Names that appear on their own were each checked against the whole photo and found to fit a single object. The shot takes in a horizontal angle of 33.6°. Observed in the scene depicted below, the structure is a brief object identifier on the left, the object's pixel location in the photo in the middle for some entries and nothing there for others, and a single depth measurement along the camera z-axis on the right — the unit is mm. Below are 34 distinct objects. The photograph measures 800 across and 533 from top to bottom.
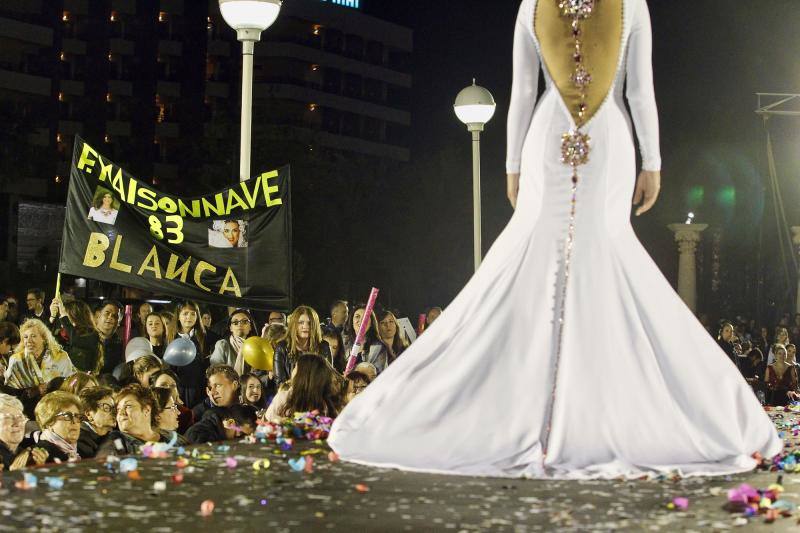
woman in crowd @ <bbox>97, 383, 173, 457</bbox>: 7816
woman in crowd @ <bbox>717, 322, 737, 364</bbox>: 18078
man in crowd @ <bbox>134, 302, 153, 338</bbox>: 14711
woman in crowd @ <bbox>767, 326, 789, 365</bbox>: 20545
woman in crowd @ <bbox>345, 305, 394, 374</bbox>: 13141
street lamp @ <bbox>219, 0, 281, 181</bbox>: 10812
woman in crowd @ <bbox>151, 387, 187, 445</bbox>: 8281
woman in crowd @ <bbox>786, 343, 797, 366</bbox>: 16661
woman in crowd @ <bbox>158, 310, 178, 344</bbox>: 12285
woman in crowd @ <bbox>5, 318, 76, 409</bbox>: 10516
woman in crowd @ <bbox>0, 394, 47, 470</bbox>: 7375
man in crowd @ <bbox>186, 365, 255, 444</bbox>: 8422
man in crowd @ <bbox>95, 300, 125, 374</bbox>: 12258
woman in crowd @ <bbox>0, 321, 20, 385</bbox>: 11992
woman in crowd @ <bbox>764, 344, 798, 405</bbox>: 15891
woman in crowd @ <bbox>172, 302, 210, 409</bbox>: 11102
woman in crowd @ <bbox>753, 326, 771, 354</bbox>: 27747
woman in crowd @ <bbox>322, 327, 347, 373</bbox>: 12461
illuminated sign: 89706
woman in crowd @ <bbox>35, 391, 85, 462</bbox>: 7629
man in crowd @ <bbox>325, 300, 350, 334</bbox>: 14701
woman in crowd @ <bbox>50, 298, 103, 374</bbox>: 11750
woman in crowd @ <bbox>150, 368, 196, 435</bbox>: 9211
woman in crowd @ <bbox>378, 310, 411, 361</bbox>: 13562
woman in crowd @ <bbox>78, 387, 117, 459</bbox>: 8031
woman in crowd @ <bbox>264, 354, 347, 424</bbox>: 8031
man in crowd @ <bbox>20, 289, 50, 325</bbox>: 16750
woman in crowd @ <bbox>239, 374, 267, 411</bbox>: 9891
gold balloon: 11023
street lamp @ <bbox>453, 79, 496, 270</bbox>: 17109
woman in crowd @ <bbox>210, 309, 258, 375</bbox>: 11906
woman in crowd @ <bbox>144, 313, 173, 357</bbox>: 12172
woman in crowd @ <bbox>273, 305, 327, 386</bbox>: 10844
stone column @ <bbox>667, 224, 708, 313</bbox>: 46656
